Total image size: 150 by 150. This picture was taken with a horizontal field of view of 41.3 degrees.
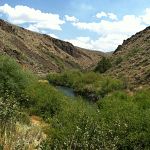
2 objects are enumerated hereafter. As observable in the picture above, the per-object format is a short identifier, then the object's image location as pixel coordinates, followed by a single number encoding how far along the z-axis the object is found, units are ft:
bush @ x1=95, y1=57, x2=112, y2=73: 236.18
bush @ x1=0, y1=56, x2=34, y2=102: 85.98
